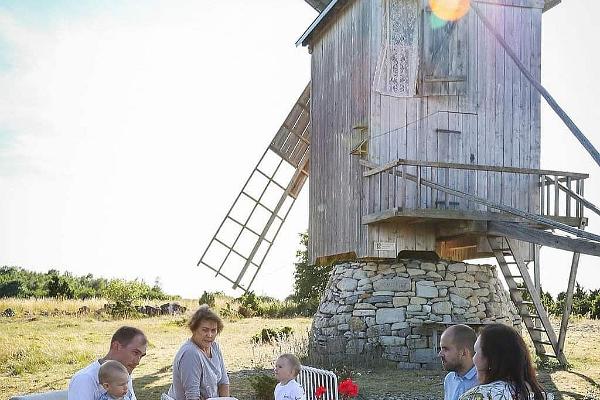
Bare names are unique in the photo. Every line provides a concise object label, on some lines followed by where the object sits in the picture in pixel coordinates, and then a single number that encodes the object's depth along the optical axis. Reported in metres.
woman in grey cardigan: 6.37
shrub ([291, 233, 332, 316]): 29.28
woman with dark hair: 4.06
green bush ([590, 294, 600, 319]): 26.39
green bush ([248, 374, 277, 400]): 10.97
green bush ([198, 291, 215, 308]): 30.42
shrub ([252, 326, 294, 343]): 18.91
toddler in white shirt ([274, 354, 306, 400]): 7.31
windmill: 14.19
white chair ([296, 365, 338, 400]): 8.64
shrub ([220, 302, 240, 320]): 27.32
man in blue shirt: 5.00
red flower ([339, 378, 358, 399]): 7.91
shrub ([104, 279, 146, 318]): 28.02
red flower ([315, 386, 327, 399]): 8.12
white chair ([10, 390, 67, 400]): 5.32
